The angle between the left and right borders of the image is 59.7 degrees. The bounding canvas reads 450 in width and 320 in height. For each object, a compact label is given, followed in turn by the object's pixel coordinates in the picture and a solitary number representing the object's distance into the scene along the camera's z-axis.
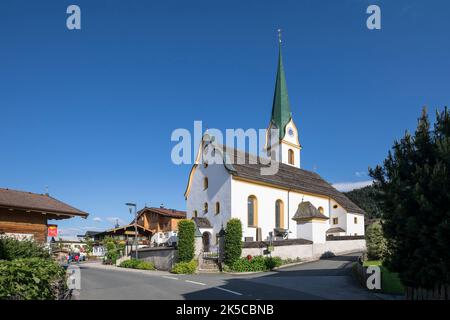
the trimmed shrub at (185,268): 26.50
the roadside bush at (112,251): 38.03
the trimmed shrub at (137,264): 31.07
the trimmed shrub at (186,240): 28.52
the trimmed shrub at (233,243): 27.39
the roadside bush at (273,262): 27.19
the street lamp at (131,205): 34.61
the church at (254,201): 36.56
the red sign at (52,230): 22.71
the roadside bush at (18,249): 14.93
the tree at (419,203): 10.67
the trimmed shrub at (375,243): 23.70
